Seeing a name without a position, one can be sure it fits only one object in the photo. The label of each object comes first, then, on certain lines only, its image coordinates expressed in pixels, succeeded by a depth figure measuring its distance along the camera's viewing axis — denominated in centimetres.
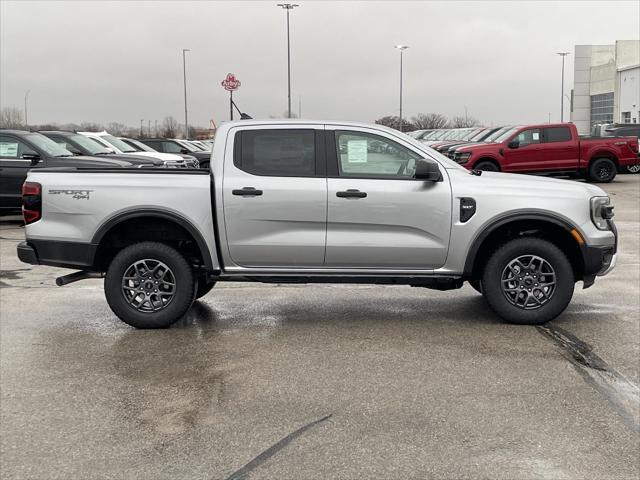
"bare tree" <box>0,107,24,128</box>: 8544
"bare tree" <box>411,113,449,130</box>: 9274
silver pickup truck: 648
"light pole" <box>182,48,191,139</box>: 6531
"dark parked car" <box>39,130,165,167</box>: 1633
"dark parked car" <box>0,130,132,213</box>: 1395
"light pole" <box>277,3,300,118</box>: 5247
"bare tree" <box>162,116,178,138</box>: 9019
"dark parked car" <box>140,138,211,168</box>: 2634
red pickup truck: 2120
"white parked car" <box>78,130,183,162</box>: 1873
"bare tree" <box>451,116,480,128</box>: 9288
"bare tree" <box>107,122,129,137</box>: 8379
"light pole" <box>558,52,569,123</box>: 7951
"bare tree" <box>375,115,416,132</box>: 8110
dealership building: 6562
